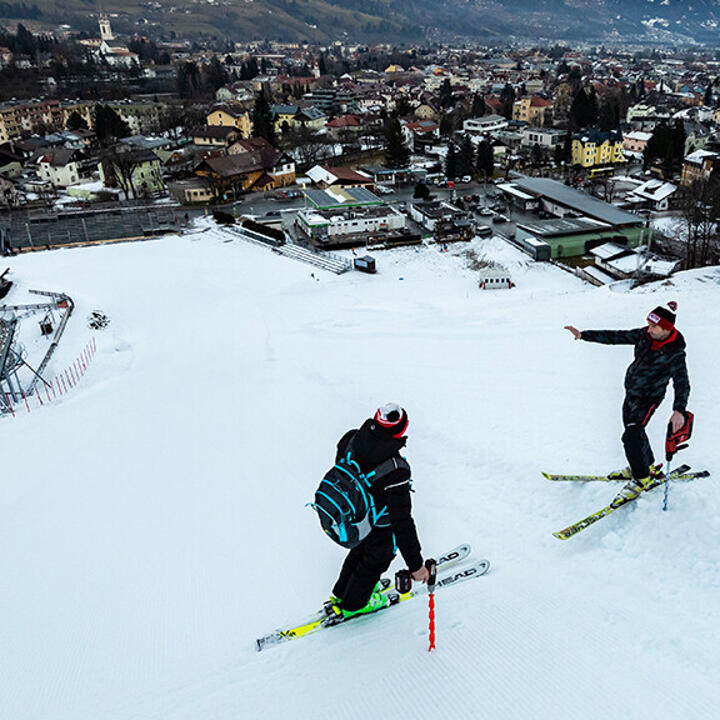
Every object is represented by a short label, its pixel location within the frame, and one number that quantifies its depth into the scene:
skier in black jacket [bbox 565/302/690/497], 4.43
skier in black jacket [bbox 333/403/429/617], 3.38
